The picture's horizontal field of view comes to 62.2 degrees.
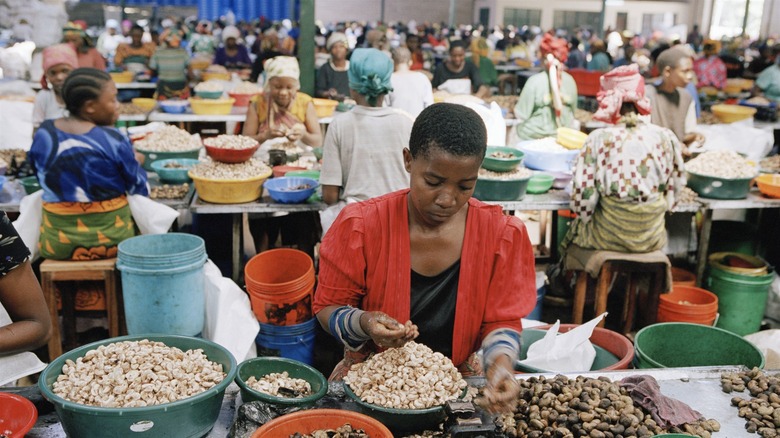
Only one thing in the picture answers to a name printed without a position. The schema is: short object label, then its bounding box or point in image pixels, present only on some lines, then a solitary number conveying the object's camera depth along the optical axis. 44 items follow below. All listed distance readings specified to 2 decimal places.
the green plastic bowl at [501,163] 4.50
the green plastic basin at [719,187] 4.79
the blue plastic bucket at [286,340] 3.87
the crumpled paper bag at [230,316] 3.70
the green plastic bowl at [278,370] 1.91
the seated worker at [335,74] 8.32
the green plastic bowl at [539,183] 4.80
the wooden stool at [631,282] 4.39
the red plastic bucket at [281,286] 3.79
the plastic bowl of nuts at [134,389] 1.65
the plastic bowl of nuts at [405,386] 1.81
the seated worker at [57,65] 5.52
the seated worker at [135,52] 10.99
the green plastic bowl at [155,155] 5.00
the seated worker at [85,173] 3.57
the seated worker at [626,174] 4.17
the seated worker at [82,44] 7.77
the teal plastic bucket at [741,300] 4.78
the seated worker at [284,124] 5.19
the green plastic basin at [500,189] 4.47
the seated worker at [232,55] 11.84
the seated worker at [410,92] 6.97
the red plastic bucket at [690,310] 4.38
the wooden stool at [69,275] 3.81
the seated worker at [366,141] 3.95
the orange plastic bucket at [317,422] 1.74
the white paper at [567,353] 3.03
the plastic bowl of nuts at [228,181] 4.27
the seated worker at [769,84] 9.49
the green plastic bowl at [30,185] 4.39
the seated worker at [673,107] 5.60
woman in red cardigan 2.04
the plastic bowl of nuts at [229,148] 4.33
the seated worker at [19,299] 1.93
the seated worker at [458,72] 9.26
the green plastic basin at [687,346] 3.05
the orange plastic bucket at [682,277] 5.08
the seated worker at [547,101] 6.62
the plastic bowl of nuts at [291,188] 4.32
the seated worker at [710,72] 10.81
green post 7.27
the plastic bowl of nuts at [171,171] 4.64
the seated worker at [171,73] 8.68
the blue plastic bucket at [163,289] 3.52
